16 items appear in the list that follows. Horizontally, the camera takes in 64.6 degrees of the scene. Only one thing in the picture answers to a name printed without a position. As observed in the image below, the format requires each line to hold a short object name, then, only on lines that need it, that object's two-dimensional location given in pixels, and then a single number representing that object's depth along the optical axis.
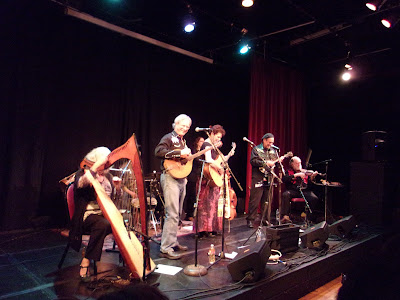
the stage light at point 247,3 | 5.04
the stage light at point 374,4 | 4.51
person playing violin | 6.32
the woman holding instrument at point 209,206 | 4.91
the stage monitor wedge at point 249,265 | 3.10
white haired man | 3.79
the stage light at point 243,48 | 6.71
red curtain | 8.02
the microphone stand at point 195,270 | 3.32
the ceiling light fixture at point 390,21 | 5.12
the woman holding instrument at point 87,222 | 3.04
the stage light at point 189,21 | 5.46
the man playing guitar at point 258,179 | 5.87
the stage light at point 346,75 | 7.48
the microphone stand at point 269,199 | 4.90
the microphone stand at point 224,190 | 3.81
